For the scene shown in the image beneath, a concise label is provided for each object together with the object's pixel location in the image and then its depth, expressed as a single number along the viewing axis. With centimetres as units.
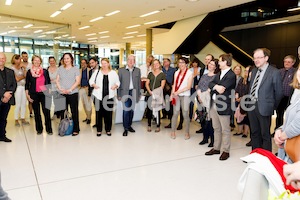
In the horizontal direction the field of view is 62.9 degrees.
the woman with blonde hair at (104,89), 472
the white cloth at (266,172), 136
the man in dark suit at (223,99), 359
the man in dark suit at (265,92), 318
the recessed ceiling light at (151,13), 1094
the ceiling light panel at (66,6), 972
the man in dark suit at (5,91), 421
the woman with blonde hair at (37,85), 470
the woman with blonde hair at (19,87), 531
